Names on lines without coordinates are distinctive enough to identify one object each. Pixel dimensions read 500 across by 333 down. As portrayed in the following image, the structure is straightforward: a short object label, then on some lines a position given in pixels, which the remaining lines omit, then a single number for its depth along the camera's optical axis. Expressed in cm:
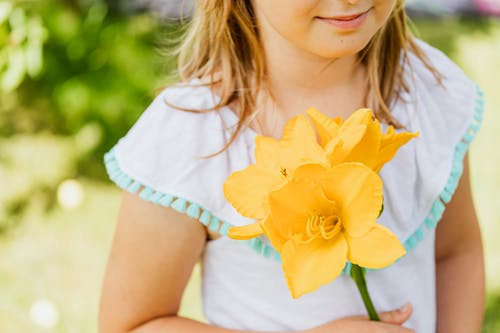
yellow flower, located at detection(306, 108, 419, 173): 87
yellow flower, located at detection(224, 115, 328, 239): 89
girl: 108
